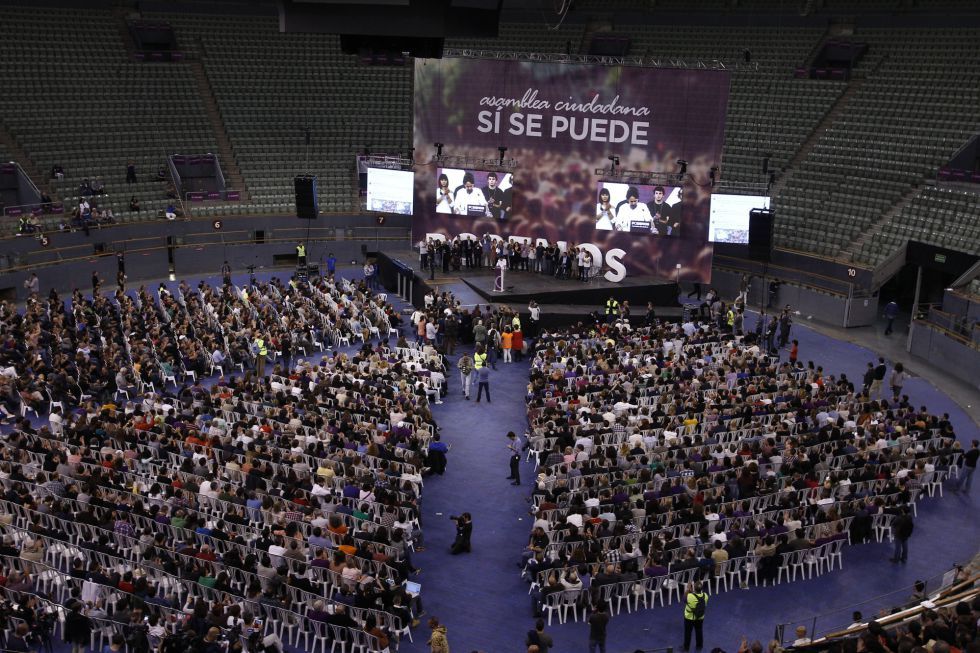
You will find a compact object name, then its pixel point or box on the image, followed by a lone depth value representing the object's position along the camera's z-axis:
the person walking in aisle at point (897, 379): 27.66
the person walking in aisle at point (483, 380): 27.40
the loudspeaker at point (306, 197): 38.59
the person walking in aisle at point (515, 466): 22.62
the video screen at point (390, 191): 41.66
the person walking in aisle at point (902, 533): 19.28
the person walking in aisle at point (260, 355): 28.58
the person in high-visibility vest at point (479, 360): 27.98
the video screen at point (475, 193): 37.97
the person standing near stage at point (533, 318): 32.84
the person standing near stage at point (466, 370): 27.97
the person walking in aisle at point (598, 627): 16.17
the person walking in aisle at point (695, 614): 16.41
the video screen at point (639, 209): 36.34
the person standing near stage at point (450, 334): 31.16
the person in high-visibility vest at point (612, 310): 33.66
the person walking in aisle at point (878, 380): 27.95
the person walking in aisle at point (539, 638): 15.48
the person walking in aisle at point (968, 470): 22.56
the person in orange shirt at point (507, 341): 31.03
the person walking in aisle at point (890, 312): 34.75
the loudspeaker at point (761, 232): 35.31
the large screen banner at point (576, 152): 35.59
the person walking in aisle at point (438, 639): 15.44
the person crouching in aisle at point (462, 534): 19.62
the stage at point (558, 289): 35.16
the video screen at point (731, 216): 37.19
